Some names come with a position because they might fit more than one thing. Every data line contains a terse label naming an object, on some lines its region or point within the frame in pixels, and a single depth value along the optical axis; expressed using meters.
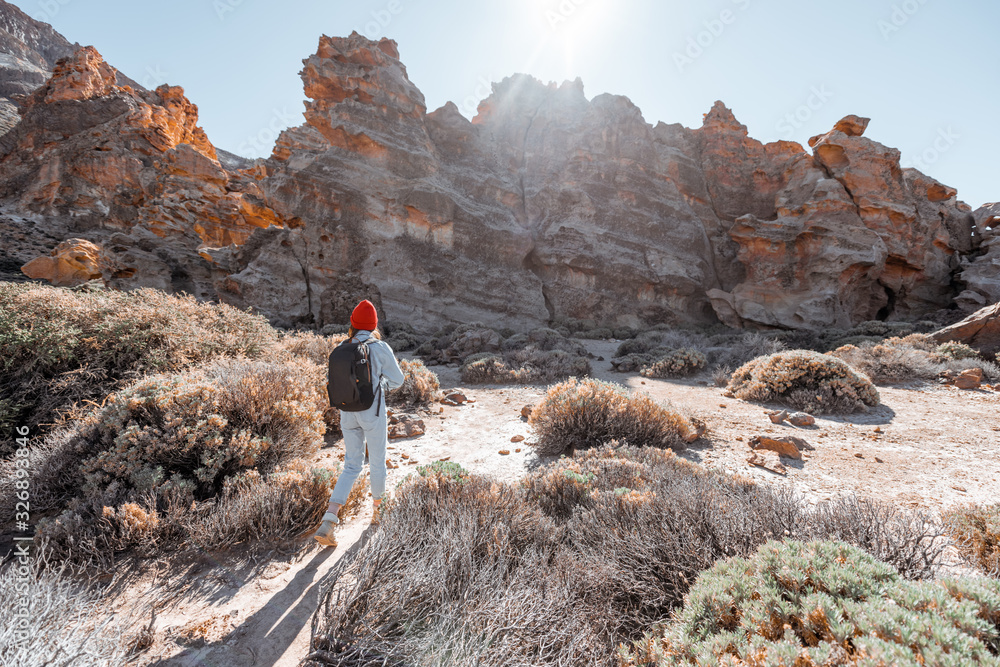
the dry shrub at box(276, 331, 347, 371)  7.18
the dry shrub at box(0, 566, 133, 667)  1.43
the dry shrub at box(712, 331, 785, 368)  10.45
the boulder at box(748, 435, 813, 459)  4.21
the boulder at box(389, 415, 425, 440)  5.27
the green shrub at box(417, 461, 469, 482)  3.03
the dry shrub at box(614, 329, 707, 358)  13.30
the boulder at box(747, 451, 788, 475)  3.87
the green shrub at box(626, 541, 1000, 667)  1.14
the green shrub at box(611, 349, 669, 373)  10.91
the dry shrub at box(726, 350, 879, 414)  5.93
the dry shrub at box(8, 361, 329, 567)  2.46
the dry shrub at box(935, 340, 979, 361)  9.09
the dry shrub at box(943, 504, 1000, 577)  1.98
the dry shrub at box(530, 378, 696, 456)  4.59
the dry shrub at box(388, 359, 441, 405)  6.81
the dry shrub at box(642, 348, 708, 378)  9.84
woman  2.94
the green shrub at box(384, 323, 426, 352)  14.02
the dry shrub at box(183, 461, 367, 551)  2.55
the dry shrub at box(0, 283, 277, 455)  4.13
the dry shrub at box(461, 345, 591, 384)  9.12
